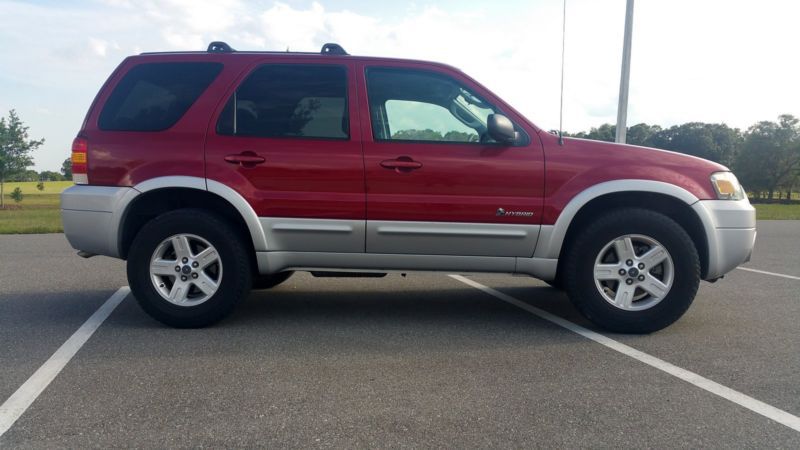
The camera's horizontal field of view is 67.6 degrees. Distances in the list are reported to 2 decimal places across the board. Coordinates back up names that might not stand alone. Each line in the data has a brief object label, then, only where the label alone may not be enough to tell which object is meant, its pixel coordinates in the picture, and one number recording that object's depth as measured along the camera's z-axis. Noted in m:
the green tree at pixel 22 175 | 46.71
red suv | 4.20
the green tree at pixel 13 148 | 45.31
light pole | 11.09
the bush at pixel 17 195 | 43.84
